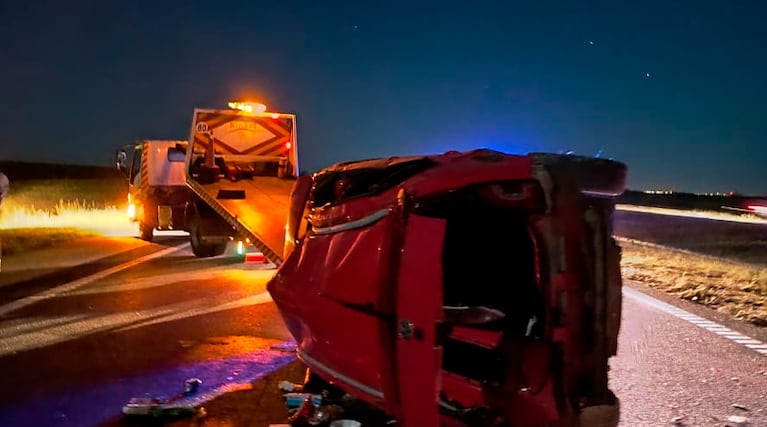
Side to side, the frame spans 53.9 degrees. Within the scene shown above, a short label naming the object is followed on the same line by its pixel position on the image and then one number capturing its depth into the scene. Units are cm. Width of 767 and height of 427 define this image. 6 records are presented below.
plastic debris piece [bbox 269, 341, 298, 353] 711
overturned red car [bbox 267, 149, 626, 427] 343
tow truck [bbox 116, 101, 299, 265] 1191
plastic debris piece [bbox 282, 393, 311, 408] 525
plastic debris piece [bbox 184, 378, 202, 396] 560
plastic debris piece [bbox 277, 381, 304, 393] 563
